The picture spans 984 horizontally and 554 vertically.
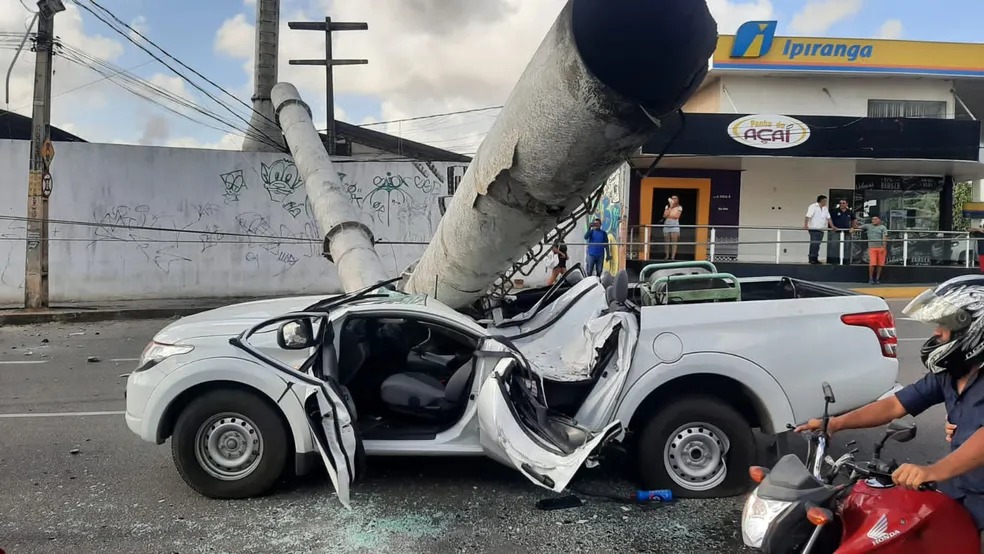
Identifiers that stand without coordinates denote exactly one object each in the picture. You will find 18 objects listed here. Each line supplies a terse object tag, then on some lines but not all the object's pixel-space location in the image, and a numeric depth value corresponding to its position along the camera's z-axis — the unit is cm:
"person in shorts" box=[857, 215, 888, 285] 1512
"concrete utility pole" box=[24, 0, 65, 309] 1328
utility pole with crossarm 1753
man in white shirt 1505
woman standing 1483
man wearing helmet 228
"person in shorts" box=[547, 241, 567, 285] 1480
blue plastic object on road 438
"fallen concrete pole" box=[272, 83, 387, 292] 782
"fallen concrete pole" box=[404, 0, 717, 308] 242
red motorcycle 229
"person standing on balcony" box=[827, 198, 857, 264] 1506
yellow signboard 1819
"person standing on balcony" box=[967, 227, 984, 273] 1530
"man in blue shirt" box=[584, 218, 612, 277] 1470
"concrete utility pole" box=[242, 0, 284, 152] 1683
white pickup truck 430
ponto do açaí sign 1656
